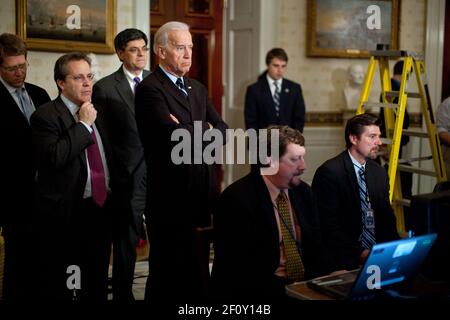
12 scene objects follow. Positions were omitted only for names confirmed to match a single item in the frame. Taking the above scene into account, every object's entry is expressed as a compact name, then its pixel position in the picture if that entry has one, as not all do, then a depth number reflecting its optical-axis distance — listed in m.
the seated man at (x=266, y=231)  2.62
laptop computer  2.10
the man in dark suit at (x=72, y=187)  3.28
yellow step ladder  5.11
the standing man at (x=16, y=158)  3.63
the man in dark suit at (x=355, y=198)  3.34
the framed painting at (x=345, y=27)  7.15
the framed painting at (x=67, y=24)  5.44
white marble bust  7.19
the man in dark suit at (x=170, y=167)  3.51
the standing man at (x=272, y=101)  6.55
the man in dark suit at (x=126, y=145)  4.06
